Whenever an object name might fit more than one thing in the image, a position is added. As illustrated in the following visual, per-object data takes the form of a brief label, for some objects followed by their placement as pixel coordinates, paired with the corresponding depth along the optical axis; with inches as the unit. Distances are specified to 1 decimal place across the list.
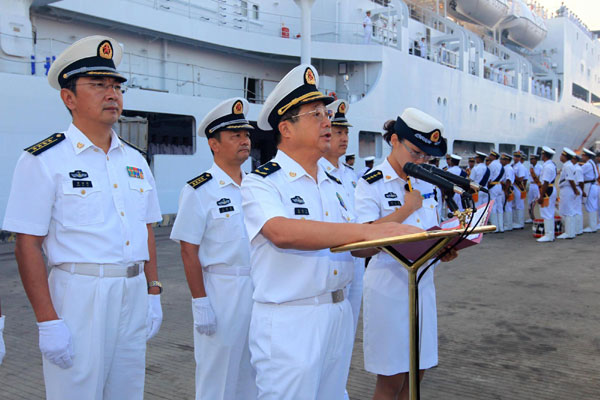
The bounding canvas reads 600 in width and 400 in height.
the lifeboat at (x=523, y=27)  1005.2
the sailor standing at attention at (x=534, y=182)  476.4
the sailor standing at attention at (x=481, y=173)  433.7
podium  55.6
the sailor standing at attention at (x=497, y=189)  446.0
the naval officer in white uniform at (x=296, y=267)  68.9
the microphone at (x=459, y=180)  59.9
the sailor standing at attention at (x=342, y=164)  132.6
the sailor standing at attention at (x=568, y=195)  394.0
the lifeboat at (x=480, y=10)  885.8
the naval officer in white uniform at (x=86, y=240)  77.3
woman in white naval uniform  99.3
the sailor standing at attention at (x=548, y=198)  379.2
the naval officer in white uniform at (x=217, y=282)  105.6
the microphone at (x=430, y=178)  61.1
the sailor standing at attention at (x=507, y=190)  457.4
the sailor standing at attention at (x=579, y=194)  399.1
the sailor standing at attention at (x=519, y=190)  473.1
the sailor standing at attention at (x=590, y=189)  428.6
